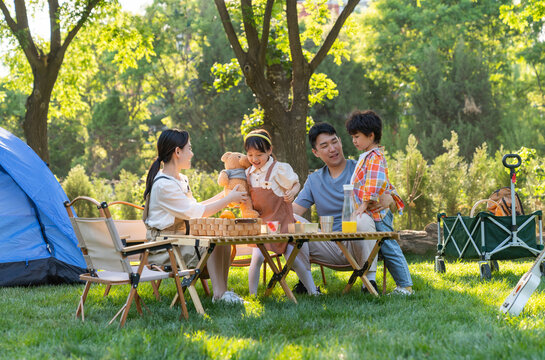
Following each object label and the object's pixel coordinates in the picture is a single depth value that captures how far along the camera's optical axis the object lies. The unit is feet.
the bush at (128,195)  41.78
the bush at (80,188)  42.80
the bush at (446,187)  34.22
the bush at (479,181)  34.63
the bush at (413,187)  33.83
